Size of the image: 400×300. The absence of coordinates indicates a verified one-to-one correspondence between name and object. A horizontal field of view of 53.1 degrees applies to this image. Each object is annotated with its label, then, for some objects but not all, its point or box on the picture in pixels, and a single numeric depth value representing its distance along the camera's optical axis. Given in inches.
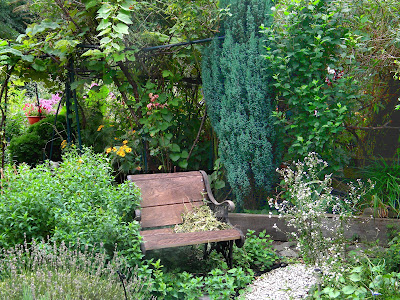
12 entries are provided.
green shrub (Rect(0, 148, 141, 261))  117.7
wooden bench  130.6
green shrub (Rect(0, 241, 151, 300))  92.5
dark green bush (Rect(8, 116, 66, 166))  254.7
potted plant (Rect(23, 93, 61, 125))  282.0
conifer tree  166.1
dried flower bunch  140.8
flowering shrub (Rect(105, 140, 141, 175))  200.0
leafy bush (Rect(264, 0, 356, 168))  154.3
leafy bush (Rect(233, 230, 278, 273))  142.7
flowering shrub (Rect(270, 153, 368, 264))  121.2
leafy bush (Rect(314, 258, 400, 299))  97.2
